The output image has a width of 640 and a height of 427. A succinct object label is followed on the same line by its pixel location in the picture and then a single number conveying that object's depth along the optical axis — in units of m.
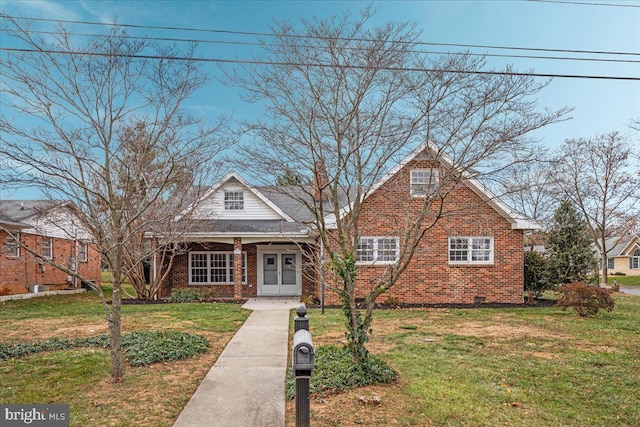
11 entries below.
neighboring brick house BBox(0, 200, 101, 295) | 16.72
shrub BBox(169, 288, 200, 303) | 16.09
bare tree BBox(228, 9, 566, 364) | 6.68
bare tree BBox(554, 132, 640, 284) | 25.59
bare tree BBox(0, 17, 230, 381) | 5.93
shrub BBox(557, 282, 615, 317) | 11.43
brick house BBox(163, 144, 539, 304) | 14.62
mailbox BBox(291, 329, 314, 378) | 3.37
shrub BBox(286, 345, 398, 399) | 5.46
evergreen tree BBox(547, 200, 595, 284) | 16.81
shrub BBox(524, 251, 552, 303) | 15.98
